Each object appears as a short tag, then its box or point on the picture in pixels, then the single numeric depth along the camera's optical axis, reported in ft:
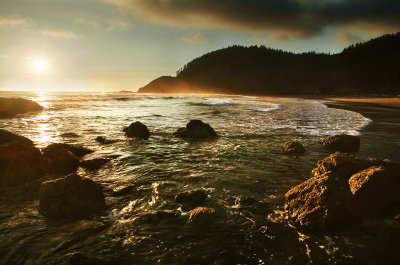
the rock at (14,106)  65.10
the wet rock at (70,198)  13.51
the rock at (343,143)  27.84
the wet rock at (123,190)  16.56
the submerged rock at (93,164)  22.30
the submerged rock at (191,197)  15.31
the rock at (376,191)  13.20
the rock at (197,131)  36.42
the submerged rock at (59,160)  20.79
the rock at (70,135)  37.14
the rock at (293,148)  26.76
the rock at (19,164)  18.02
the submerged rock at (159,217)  13.01
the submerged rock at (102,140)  32.98
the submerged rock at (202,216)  12.89
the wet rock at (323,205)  12.02
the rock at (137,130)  37.06
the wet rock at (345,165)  16.31
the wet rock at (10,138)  24.50
